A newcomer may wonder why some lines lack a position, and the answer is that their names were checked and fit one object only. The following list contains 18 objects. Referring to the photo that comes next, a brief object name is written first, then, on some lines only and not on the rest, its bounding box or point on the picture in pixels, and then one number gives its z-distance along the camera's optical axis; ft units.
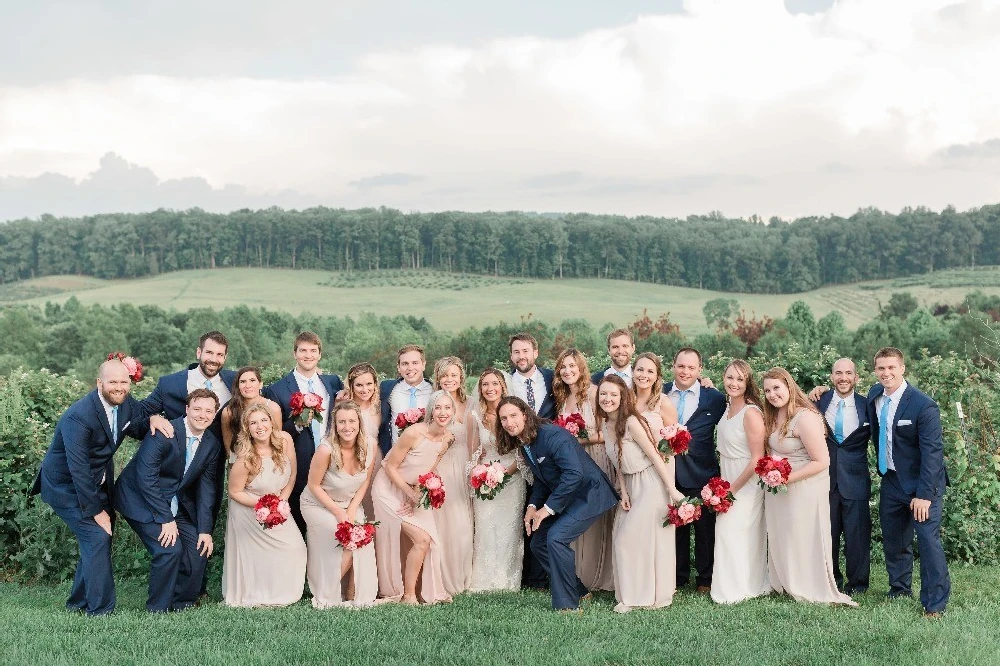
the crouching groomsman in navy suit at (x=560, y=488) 26.37
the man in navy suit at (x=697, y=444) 28.71
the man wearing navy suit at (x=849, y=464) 27.68
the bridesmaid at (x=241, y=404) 27.73
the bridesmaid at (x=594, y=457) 28.63
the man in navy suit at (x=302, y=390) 28.99
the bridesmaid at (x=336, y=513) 27.48
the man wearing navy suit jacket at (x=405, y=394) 29.66
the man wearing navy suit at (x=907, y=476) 26.16
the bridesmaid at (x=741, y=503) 27.48
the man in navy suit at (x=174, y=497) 26.40
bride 28.89
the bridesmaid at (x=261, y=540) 27.45
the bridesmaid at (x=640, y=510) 26.96
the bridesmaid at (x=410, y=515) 27.84
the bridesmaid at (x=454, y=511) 28.84
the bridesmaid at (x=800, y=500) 26.89
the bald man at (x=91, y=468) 25.70
